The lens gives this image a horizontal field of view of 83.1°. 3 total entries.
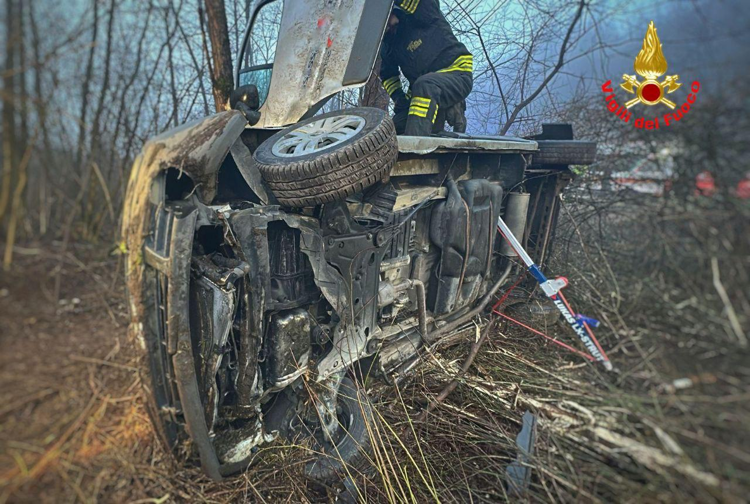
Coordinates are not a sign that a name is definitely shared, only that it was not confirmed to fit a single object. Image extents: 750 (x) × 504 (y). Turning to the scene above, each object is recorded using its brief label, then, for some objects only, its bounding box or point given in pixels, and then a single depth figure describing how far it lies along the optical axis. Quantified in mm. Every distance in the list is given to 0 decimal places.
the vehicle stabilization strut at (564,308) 1601
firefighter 3039
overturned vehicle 1601
